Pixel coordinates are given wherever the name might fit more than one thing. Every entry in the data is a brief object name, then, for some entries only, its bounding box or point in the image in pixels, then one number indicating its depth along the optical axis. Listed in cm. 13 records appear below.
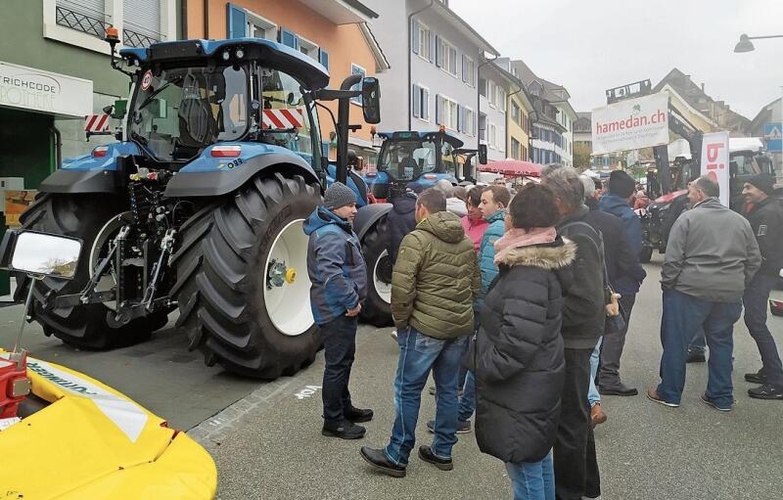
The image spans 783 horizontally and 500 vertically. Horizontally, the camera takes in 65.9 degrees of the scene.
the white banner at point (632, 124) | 1063
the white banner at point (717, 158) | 854
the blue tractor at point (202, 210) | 415
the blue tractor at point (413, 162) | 1012
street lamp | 1580
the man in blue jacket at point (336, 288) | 360
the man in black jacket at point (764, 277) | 472
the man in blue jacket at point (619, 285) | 471
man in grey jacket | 441
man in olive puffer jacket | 325
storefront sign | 752
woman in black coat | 240
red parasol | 2012
